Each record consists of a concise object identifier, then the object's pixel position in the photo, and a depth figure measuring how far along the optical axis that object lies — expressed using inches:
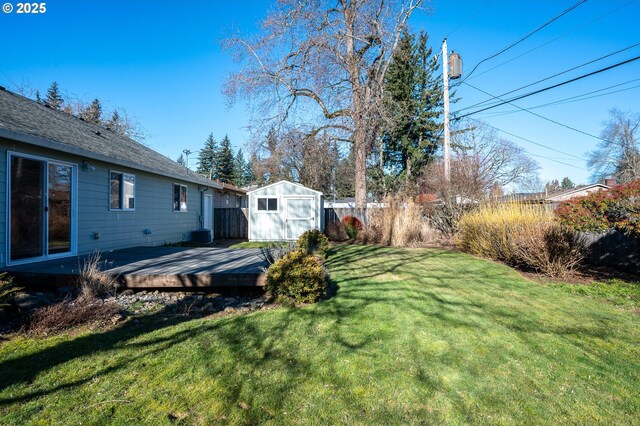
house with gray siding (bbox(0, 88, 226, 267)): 231.3
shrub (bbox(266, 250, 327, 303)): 182.9
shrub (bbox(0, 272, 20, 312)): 143.3
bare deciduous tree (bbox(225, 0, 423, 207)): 571.5
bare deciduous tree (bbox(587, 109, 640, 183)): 1240.7
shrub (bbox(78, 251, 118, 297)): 179.5
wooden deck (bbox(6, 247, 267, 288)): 207.6
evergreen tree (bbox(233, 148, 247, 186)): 2418.7
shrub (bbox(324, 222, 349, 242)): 550.9
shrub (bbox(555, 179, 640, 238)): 212.5
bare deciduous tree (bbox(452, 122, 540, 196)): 957.2
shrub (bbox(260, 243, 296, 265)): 233.9
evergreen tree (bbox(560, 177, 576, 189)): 2719.0
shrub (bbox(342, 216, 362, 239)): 554.6
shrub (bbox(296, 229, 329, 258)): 320.2
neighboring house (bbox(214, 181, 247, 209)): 803.4
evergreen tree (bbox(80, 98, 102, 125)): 943.7
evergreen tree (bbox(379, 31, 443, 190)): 994.1
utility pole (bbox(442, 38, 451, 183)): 496.4
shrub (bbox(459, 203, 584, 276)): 273.6
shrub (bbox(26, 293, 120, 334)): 142.0
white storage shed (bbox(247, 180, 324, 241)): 577.0
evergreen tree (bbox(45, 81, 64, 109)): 1082.7
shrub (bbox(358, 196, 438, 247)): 471.2
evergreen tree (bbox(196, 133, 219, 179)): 1958.7
